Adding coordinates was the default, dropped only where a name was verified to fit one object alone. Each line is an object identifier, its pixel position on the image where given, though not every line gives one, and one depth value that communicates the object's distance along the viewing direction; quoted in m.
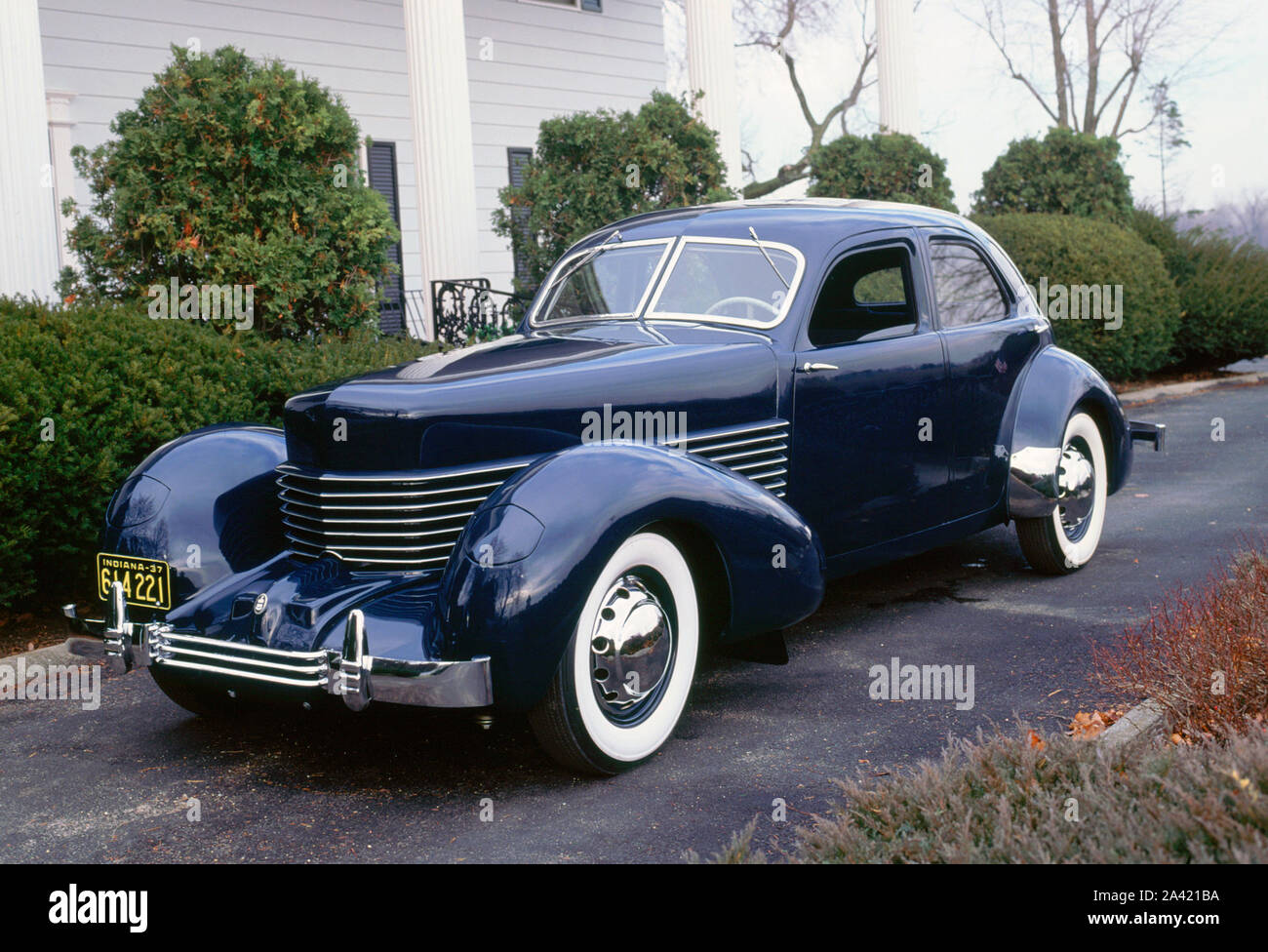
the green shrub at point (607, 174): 10.20
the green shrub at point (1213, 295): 16.39
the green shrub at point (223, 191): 7.32
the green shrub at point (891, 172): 14.83
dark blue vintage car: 3.64
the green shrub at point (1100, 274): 13.73
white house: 8.04
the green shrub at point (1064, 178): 16.20
